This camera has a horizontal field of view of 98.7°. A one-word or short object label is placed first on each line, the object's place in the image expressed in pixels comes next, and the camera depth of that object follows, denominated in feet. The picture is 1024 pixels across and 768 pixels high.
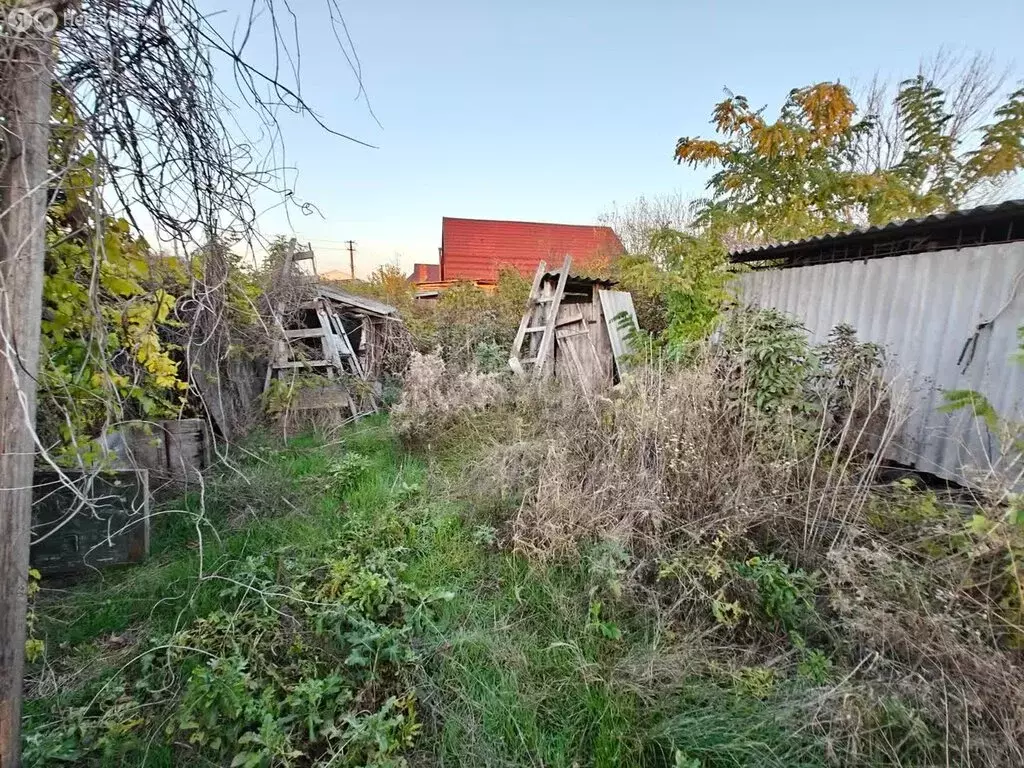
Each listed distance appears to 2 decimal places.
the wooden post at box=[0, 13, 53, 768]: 3.65
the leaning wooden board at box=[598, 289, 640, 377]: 21.22
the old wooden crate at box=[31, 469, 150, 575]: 8.39
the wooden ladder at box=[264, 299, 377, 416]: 20.80
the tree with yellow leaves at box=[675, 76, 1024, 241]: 22.38
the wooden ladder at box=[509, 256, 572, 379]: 22.98
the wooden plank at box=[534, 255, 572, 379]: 22.94
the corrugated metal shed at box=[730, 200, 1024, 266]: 10.71
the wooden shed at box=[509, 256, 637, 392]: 21.58
